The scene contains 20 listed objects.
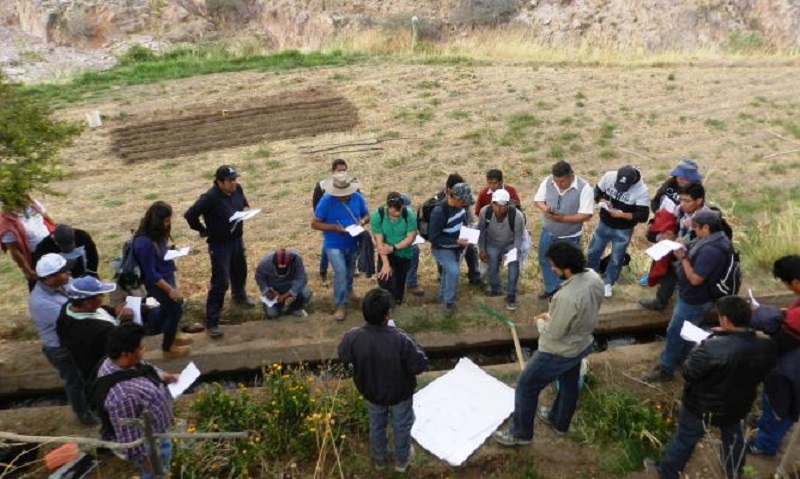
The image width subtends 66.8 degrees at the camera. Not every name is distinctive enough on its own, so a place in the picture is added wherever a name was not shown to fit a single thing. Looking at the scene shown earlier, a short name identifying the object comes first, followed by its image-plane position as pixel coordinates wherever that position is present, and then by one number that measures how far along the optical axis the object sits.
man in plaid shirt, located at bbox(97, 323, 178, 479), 3.70
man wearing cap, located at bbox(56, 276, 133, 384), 4.33
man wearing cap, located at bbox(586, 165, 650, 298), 6.13
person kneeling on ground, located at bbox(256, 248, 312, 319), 6.43
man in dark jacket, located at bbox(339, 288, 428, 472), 3.95
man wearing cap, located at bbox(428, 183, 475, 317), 6.09
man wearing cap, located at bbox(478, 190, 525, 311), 6.21
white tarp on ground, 4.80
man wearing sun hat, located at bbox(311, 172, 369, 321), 6.31
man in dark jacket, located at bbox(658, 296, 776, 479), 3.76
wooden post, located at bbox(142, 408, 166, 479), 2.65
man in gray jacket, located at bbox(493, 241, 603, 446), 4.17
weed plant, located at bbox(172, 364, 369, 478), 4.50
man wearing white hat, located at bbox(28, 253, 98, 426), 4.48
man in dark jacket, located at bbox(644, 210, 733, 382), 4.79
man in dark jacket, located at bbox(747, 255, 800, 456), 4.16
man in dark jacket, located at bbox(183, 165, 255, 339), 5.78
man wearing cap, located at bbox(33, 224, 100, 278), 5.56
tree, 5.28
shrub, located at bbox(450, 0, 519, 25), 24.73
